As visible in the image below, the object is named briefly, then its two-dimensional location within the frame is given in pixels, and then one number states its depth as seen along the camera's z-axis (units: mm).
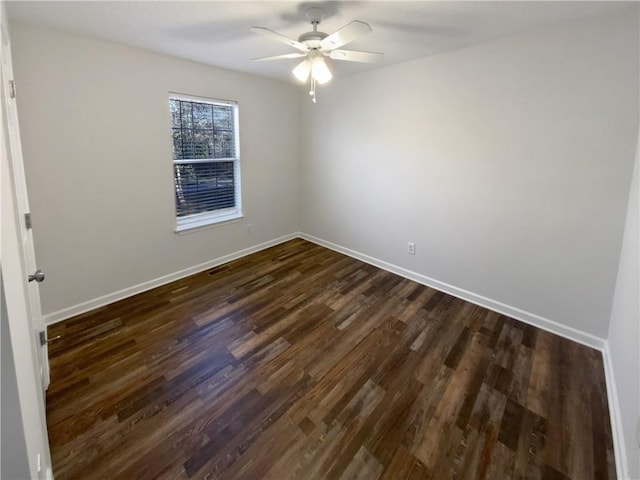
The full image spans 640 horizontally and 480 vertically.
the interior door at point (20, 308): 905
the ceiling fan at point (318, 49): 1793
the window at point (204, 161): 3361
